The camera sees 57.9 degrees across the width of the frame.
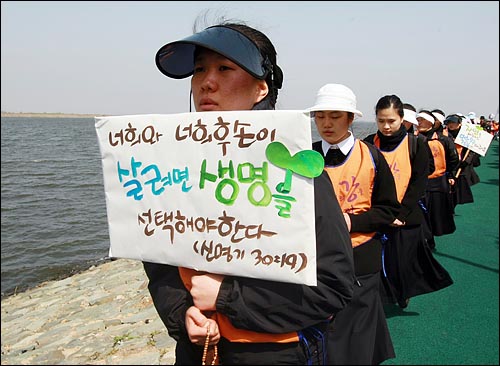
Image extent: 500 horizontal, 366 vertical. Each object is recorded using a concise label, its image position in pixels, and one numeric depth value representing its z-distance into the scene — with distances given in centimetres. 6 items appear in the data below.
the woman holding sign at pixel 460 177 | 796
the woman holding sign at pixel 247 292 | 132
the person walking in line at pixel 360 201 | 244
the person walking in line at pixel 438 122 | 668
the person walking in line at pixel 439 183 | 582
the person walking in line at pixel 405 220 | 353
